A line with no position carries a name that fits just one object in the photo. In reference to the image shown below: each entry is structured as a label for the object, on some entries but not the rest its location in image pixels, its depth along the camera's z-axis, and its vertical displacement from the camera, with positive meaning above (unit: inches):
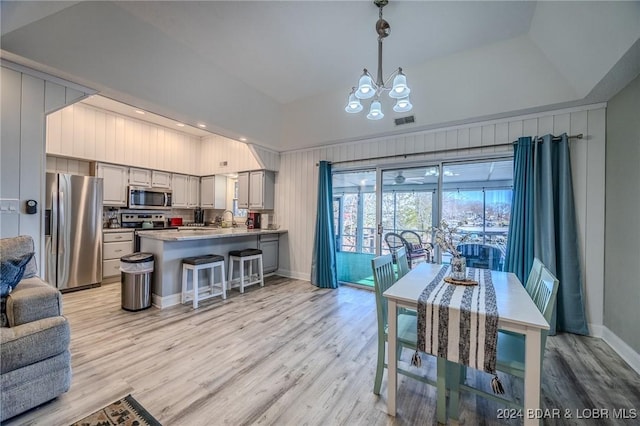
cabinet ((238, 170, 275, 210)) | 200.2 +16.8
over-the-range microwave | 195.0 +9.5
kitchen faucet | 236.8 -9.9
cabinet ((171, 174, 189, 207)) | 224.4 +17.6
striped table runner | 54.8 -24.9
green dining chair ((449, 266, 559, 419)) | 54.6 -31.9
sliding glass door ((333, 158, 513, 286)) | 138.6 +4.5
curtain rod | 112.1 +33.9
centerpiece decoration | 77.1 -10.6
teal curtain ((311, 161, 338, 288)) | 173.6 -18.3
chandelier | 83.4 +40.0
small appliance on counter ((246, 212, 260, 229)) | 202.4 -7.4
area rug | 60.3 -49.0
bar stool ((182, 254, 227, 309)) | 133.6 -36.2
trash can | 125.0 -34.1
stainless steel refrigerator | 145.4 -12.6
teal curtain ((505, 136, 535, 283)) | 116.0 +0.3
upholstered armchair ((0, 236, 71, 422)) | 60.1 -32.9
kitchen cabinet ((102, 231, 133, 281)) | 171.0 -27.3
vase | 77.4 -16.3
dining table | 51.1 -20.9
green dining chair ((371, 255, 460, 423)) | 62.0 -32.1
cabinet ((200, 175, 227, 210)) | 234.7 +17.1
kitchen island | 131.7 -22.7
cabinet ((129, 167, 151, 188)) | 195.8 +25.2
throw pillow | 66.7 -16.6
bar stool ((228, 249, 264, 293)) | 157.8 -33.6
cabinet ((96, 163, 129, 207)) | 180.2 +18.8
